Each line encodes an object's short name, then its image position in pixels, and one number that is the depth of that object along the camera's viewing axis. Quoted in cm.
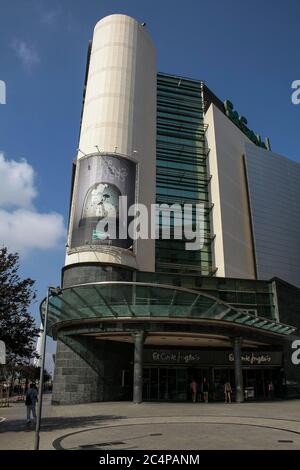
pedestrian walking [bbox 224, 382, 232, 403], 3104
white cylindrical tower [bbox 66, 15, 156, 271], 3731
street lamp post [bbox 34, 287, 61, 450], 1038
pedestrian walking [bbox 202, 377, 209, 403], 3085
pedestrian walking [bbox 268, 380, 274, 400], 3687
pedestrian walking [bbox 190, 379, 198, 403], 3122
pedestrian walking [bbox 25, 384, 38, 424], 1848
